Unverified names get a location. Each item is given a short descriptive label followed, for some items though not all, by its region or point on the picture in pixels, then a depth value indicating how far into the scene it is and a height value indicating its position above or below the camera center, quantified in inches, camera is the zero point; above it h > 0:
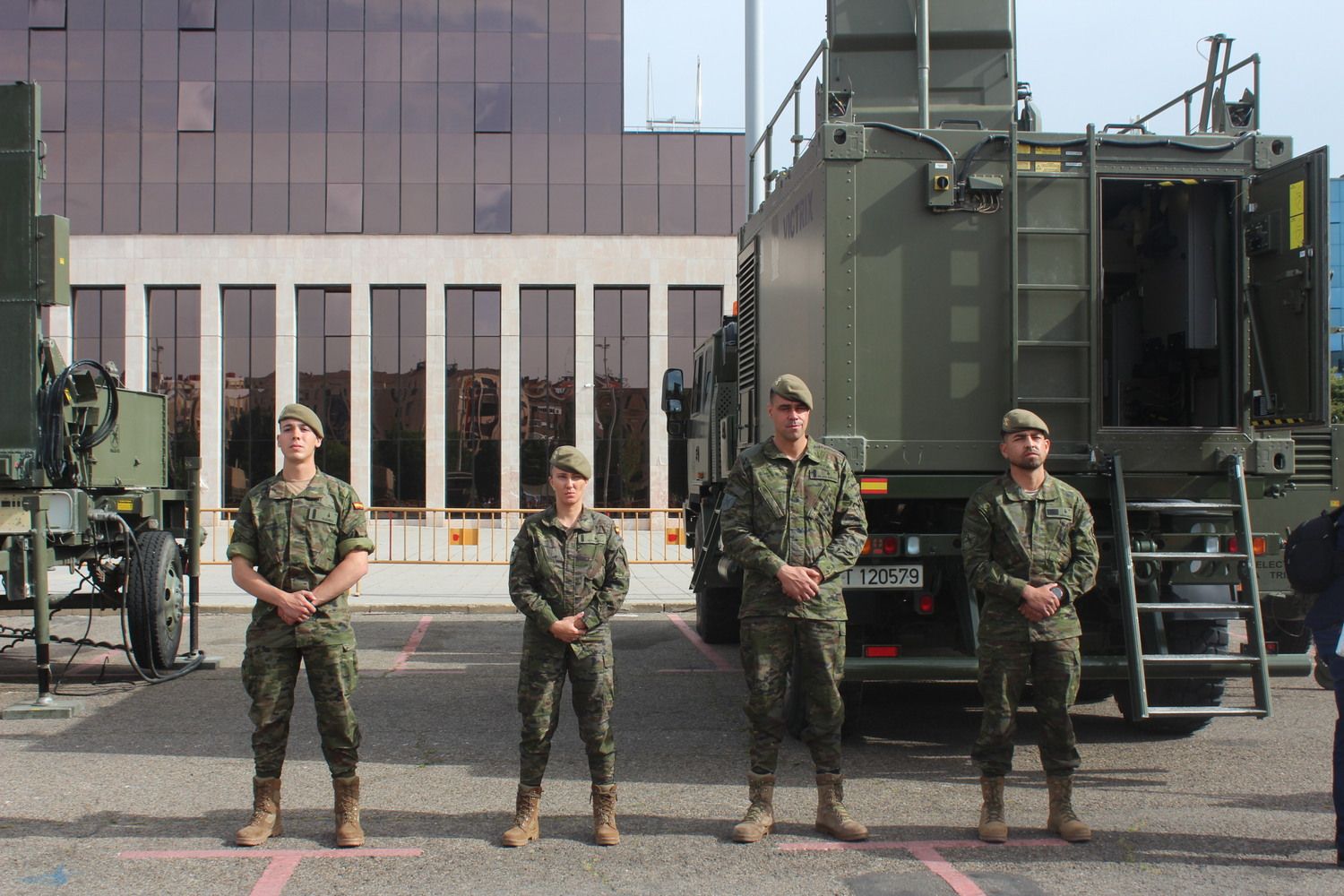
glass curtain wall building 1343.5 +259.6
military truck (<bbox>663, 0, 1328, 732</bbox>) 256.5 +22.7
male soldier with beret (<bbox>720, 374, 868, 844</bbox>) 212.4 -21.1
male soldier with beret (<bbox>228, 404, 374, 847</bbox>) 208.2 -28.2
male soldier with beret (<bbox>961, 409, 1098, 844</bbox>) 212.4 -24.8
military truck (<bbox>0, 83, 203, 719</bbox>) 326.3 -4.2
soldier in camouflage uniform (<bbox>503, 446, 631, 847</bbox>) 210.1 -31.0
